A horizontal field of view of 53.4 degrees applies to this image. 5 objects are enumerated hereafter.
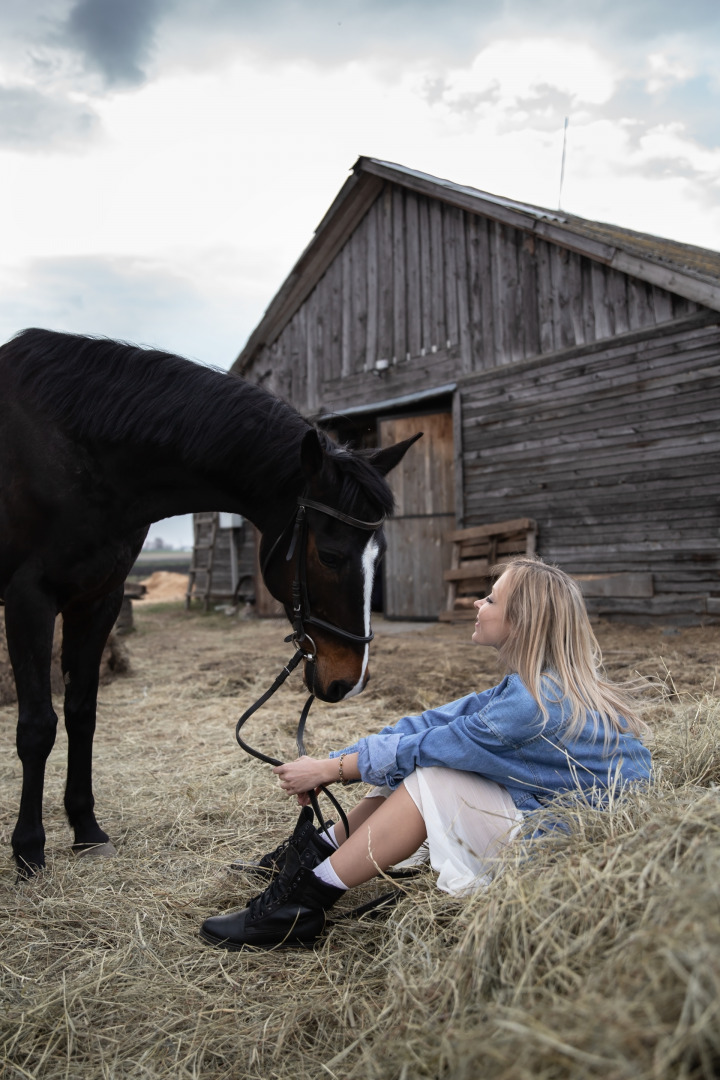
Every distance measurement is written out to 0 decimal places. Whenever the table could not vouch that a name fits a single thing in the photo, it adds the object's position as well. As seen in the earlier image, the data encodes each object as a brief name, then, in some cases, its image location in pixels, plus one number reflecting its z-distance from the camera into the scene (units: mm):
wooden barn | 6703
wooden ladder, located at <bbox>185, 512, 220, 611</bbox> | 13180
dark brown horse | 2221
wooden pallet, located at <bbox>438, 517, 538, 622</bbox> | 7965
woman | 1678
